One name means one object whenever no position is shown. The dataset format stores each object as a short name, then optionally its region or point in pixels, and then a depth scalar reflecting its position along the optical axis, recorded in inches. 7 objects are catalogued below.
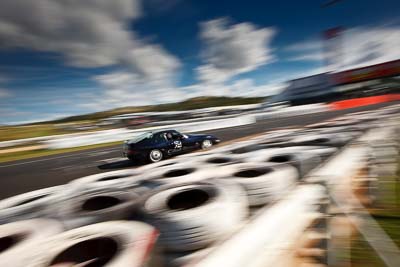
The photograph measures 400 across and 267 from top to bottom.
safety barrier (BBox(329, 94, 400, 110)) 1408.7
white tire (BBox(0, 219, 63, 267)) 95.5
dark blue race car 371.9
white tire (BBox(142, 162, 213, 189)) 176.4
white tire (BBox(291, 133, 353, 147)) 268.1
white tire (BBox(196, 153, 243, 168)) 225.6
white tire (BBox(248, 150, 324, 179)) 192.4
